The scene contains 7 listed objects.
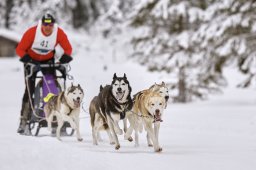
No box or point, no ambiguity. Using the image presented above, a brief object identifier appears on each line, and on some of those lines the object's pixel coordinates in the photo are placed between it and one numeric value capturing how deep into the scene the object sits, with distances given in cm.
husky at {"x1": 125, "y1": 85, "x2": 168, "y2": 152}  1244
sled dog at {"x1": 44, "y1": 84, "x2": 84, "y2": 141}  1511
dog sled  1772
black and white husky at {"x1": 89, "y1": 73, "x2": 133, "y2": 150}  1257
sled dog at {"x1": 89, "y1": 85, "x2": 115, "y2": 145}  1420
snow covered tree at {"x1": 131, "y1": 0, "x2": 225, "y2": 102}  4112
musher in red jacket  1709
